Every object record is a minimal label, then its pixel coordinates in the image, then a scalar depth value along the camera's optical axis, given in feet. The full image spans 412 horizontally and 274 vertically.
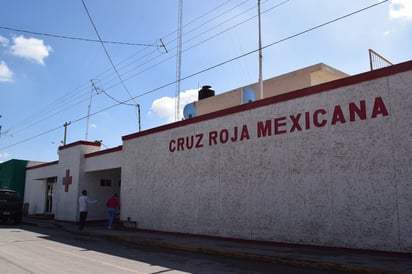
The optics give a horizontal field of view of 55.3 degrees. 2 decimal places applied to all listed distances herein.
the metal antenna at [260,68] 56.53
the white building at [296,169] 31.83
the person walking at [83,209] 61.26
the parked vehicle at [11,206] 69.51
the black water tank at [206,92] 82.19
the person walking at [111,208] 61.26
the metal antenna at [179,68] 67.64
